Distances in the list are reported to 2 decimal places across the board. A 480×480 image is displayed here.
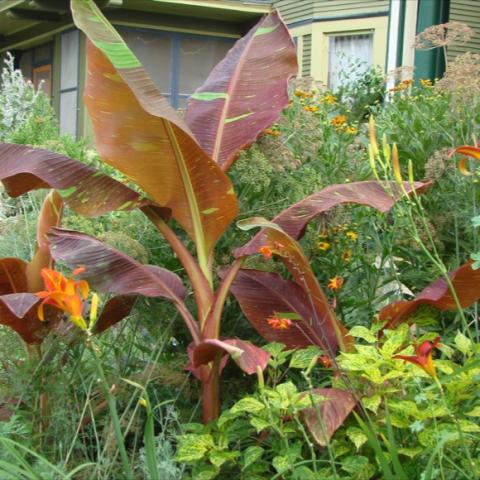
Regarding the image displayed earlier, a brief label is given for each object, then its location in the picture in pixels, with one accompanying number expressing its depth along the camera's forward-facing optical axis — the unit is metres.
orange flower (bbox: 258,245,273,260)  2.96
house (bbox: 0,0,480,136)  15.94
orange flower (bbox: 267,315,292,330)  2.82
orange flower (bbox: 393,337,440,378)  2.16
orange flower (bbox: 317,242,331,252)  3.44
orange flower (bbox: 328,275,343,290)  3.14
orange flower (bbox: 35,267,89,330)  2.30
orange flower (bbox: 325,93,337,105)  4.27
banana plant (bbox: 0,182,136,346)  3.25
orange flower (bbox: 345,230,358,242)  3.49
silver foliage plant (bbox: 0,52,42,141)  10.76
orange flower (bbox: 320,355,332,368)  3.04
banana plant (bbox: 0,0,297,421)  2.98
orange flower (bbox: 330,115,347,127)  3.85
